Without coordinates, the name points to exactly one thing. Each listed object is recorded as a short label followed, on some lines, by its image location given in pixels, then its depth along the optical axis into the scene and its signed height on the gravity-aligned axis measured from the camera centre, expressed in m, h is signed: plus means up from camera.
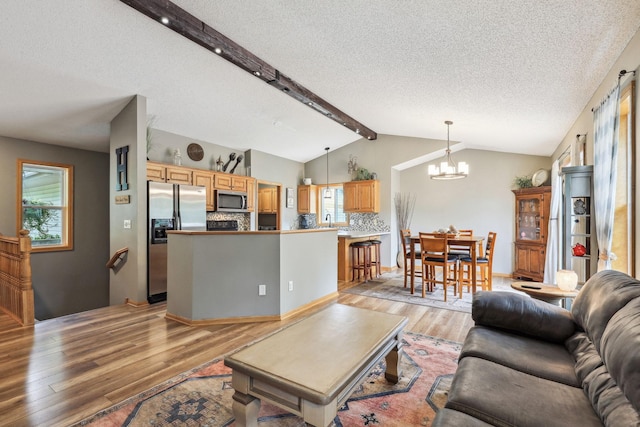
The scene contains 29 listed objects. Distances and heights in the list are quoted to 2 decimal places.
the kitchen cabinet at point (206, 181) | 5.46 +0.56
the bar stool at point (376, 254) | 6.12 -0.83
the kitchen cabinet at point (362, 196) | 7.04 +0.37
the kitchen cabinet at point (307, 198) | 7.94 +0.36
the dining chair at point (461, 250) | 4.98 -0.66
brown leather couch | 1.17 -0.77
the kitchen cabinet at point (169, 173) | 4.71 +0.62
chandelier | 4.96 +0.66
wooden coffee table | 1.43 -0.79
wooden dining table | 4.45 -0.46
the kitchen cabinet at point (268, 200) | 7.63 +0.30
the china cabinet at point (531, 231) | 5.44 -0.35
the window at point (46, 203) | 4.86 +0.15
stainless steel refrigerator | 4.39 -0.12
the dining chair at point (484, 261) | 4.64 -0.74
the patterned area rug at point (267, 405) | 1.87 -1.24
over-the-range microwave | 5.87 +0.22
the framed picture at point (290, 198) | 7.79 +0.36
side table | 2.66 -0.70
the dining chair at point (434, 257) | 4.54 -0.68
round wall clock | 5.75 +1.13
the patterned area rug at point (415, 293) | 4.35 -1.27
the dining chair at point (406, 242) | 5.04 -0.49
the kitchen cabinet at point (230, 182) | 5.88 +0.59
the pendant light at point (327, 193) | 7.33 +0.46
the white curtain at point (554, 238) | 4.68 -0.40
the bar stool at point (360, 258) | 5.75 -0.86
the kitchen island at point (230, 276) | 3.52 -0.73
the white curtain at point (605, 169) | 2.34 +0.34
